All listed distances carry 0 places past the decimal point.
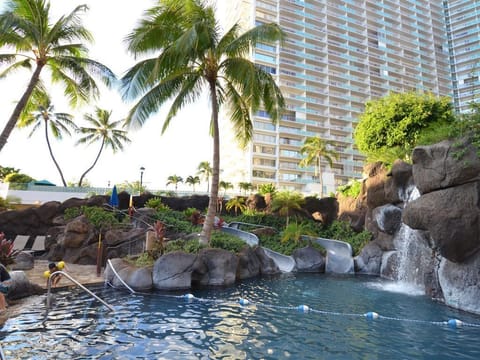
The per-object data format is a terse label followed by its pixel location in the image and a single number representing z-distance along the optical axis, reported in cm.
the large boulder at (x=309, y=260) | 1623
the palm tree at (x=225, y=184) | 4419
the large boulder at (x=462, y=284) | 819
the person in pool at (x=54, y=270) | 726
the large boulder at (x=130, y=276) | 1023
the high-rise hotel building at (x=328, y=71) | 5766
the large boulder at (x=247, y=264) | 1320
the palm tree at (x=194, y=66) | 1221
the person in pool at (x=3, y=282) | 595
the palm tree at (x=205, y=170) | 5522
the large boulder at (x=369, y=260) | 1579
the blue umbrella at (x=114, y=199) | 1683
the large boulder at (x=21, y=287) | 847
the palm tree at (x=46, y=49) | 1298
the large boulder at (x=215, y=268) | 1144
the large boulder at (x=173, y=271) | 1043
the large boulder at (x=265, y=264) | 1467
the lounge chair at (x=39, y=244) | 1712
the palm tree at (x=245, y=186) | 4409
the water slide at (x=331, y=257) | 1614
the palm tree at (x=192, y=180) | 5623
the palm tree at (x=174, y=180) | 5497
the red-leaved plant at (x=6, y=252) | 1015
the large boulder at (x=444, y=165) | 830
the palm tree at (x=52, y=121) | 3291
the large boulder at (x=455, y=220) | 821
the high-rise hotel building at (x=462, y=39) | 7869
